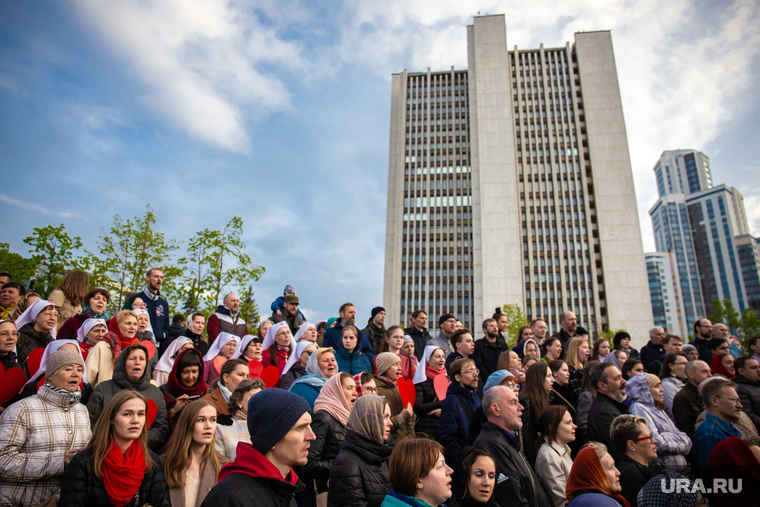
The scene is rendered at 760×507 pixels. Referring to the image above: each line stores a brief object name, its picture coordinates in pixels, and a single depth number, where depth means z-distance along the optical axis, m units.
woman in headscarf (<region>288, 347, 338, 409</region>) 4.88
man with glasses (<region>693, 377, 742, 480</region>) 4.51
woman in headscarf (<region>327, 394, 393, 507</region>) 3.15
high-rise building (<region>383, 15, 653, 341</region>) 60.44
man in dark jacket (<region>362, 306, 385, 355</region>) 8.62
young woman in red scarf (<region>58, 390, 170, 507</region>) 3.04
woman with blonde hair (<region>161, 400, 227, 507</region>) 3.53
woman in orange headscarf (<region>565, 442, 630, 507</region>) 3.17
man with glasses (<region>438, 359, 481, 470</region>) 4.51
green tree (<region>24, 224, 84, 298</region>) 14.90
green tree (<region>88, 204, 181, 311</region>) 16.27
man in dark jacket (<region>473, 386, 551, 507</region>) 3.64
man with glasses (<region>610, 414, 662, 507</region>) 3.88
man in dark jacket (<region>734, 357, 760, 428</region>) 5.66
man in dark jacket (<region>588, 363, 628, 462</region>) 4.95
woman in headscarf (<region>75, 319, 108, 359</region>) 5.19
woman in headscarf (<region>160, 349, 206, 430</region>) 4.78
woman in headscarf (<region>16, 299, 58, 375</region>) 5.39
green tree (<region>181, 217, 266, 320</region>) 16.72
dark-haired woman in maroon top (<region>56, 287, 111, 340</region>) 5.78
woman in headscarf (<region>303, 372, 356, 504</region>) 3.77
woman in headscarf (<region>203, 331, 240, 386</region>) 6.15
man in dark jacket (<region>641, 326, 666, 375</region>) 8.87
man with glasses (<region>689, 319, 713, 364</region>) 8.43
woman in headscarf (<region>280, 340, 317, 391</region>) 6.11
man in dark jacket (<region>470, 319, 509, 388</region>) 7.81
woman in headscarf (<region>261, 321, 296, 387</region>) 6.90
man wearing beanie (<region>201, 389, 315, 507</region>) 2.04
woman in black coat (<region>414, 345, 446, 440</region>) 5.35
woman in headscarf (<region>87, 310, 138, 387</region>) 4.86
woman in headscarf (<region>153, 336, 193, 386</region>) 5.94
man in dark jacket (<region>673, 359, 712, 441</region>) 5.51
